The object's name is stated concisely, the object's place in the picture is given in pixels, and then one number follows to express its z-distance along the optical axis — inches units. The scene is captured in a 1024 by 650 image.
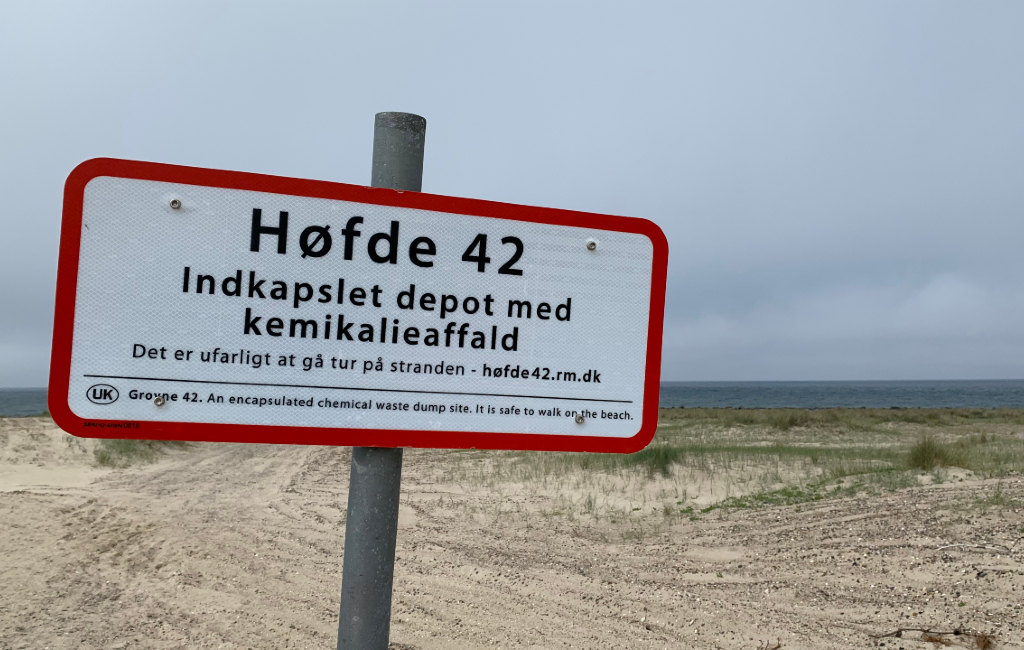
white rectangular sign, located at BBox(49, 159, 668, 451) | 64.0
